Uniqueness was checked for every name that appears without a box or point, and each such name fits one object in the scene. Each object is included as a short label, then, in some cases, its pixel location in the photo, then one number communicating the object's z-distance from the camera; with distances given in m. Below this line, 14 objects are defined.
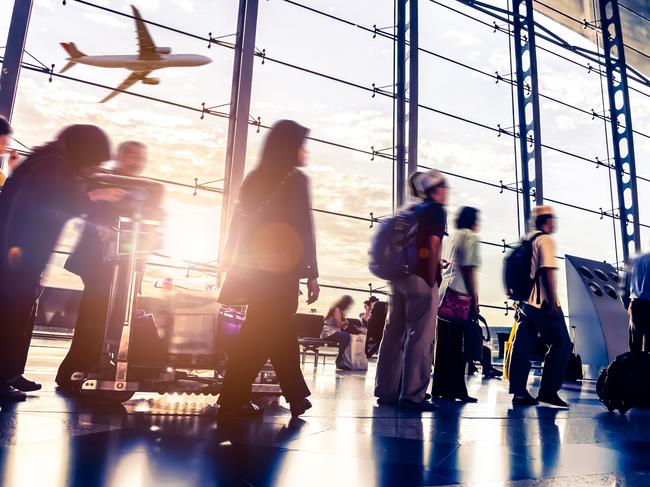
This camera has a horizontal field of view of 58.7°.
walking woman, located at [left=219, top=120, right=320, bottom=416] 2.30
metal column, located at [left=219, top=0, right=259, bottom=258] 7.00
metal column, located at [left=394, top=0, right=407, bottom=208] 8.56
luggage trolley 2.48
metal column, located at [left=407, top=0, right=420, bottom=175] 8.65
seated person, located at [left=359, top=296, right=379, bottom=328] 8.41
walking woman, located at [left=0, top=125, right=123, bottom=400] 2.39
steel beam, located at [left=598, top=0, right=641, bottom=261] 11.12
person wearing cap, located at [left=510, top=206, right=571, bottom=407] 3.75
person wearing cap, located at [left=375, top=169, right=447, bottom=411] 3.10
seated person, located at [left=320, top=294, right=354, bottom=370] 7.11
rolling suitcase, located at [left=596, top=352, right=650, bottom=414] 3.45
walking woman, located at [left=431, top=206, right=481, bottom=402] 3.81
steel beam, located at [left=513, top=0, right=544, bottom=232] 10.05
